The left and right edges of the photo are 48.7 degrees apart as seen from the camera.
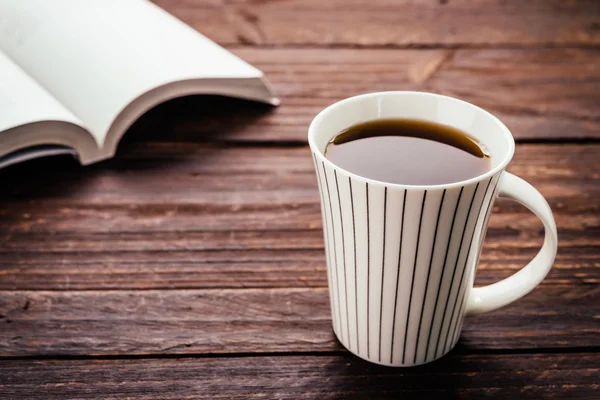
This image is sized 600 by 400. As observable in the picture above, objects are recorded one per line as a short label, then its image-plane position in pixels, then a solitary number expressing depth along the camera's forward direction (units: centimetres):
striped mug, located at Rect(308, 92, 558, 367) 43
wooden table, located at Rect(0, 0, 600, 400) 53
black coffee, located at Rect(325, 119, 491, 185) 50
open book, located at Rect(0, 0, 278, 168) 73
